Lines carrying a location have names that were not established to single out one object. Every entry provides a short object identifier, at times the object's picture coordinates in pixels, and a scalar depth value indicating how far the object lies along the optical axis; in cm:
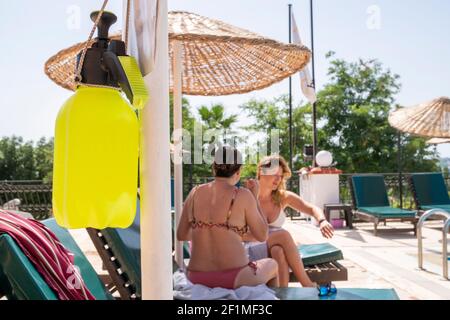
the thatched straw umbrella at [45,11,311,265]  209
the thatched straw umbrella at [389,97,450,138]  970
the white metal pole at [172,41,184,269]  293
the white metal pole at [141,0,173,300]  63
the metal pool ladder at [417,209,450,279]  456
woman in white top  335
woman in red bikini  263
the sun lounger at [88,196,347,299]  232
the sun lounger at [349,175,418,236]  898
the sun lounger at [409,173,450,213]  910
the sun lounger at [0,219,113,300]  127
